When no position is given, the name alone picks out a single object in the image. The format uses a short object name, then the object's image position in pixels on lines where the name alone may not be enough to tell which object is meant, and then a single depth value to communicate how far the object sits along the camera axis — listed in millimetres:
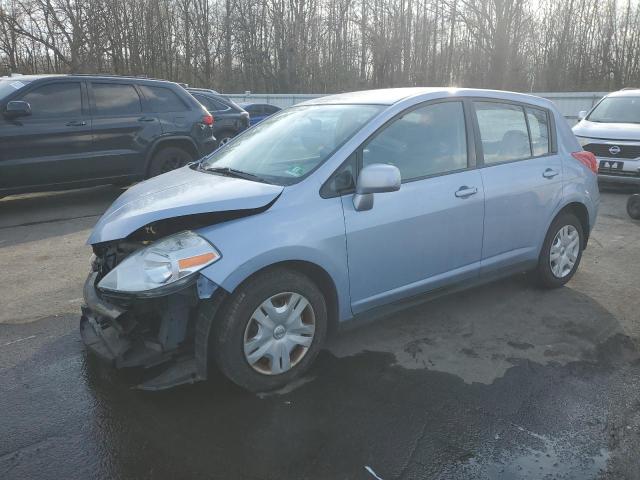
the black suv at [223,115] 11008
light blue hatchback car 2875
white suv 9320
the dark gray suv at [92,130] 7090
